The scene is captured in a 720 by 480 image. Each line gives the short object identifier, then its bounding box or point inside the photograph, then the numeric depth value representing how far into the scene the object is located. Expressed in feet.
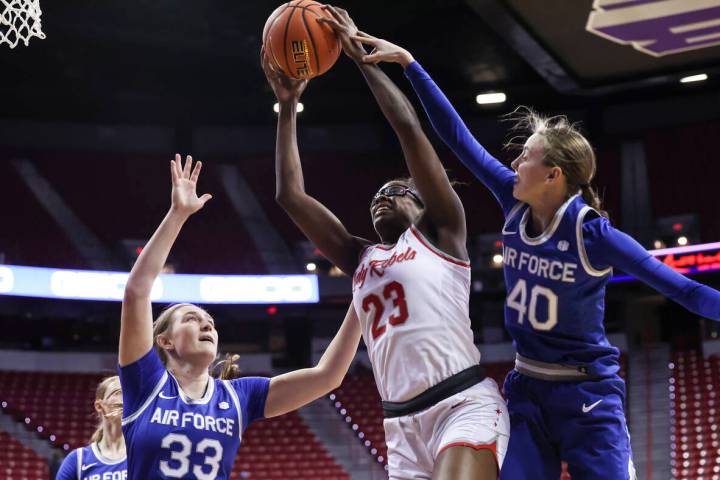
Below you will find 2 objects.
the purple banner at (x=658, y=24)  40.04
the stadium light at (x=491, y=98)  65.87
